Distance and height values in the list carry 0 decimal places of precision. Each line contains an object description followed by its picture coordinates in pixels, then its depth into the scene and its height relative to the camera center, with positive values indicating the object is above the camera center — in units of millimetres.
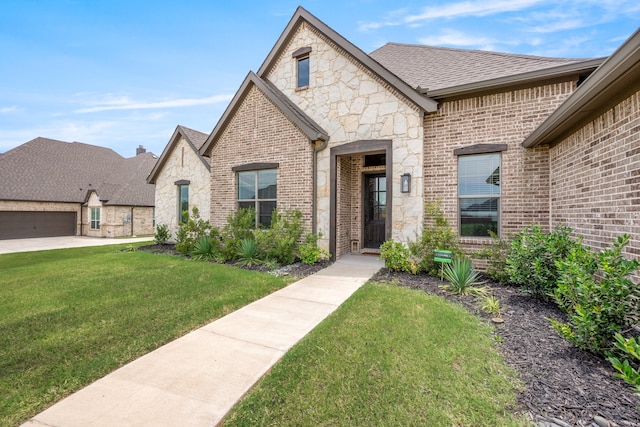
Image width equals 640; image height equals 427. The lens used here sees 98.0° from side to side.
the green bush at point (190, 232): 9602 -792
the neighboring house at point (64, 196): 19172 +1025
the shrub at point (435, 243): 6461 -788
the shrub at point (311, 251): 7699 -1160
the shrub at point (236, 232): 8359 -664
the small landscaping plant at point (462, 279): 5266 -1341
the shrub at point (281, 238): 7754 -782
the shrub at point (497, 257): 5875 -1037
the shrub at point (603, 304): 2568 -902
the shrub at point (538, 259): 4375 -803
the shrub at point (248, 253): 7820 -1224
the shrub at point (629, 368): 1779 -1061
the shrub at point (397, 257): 6727 -1162
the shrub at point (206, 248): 8773 -1228
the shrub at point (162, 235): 12805 -1149
